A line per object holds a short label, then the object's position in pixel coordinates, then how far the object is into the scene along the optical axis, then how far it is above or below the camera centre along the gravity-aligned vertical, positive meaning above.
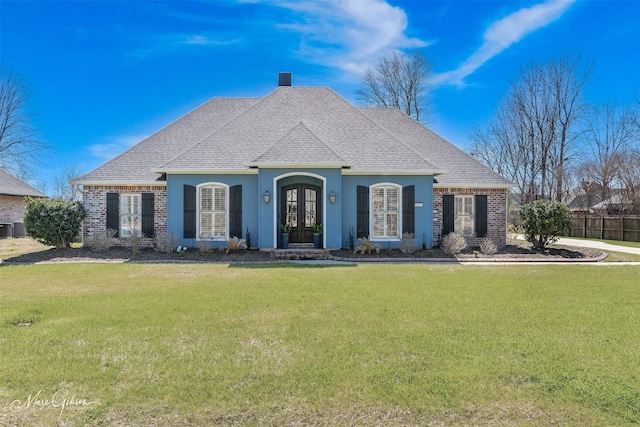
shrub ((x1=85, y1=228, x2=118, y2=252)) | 14.00 -0.87
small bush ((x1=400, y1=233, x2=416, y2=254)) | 13.76 -0.90
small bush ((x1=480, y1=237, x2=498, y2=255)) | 13.79 -1.07
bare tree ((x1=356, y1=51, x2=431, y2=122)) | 31.23 +11.10
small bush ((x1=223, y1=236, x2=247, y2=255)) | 13.51 -0.93
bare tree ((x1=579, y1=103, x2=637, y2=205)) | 30.38 +5.05
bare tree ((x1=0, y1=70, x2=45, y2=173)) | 30.25 +7.90
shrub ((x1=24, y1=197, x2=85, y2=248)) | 14.13 -0.16
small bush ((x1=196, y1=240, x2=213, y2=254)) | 13.45 -1.03
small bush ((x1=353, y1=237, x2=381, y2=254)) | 13.53 -1.02
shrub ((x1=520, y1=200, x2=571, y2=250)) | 14.46 -0.11
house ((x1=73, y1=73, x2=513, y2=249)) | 13.74 +1.04
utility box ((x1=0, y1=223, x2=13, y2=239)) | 24.55 -0.86
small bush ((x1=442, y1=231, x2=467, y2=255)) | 13.59 -0.93
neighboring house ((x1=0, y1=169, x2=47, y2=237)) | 24.73 +0.81
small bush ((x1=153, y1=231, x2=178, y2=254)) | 13.67 -0.96
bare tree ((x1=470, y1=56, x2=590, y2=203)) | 30.69 +7.45
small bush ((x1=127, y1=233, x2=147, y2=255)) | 13.75 -0.90
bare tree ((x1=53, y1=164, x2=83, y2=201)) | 42.44 +4.14
